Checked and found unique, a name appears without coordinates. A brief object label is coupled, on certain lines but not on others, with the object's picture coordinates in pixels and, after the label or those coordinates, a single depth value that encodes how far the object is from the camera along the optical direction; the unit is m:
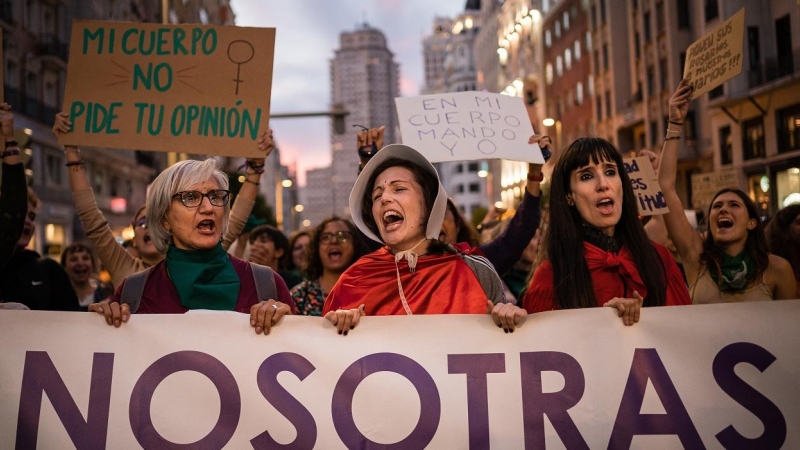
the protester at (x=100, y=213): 4.32
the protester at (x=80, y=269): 7.12
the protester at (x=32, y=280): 5.07
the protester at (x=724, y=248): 4.58
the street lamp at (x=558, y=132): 51.94
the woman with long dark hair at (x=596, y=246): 3.57
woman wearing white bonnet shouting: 3.49
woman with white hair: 3.58
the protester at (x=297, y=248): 7.52
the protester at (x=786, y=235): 5.71
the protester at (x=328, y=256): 5.62
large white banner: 3.21
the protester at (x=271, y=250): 7.05
